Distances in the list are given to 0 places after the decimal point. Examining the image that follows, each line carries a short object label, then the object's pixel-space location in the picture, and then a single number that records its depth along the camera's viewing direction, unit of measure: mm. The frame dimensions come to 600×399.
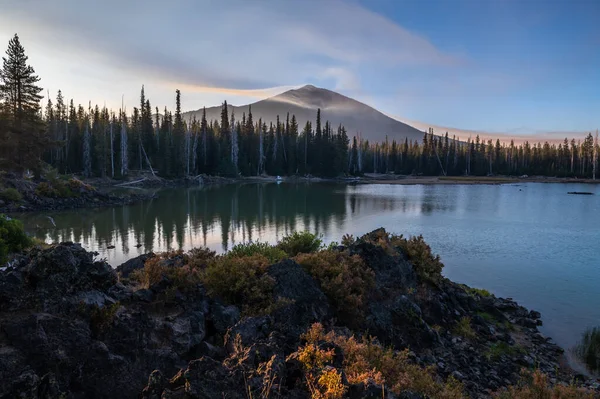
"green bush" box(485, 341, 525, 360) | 10977
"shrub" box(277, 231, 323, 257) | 16500
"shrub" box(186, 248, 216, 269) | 11441
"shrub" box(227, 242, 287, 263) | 13648
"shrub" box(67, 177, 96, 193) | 43250
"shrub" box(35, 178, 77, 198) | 39750
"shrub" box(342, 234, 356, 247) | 15055
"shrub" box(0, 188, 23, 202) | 35656
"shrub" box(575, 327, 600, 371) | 11124
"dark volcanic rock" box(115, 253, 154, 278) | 11502
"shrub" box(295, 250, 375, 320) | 10352
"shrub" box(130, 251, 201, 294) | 8305
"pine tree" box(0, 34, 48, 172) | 42594
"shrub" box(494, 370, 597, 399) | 6449
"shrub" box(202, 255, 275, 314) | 9062
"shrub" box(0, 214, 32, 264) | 13641
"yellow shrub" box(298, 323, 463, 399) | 5344
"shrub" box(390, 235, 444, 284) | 14866
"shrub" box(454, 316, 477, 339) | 12109
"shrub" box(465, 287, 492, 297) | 16062
